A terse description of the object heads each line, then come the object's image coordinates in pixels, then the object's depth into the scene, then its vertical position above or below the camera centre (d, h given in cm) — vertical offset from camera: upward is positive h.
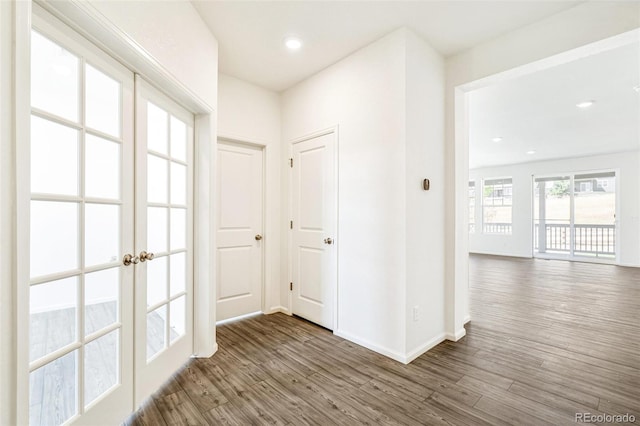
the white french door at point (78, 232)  124 -9
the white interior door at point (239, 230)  328 -19
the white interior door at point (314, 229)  306 -17
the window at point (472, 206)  937 +23
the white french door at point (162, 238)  182 -17
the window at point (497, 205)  871 +25
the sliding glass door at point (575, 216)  735 -8
